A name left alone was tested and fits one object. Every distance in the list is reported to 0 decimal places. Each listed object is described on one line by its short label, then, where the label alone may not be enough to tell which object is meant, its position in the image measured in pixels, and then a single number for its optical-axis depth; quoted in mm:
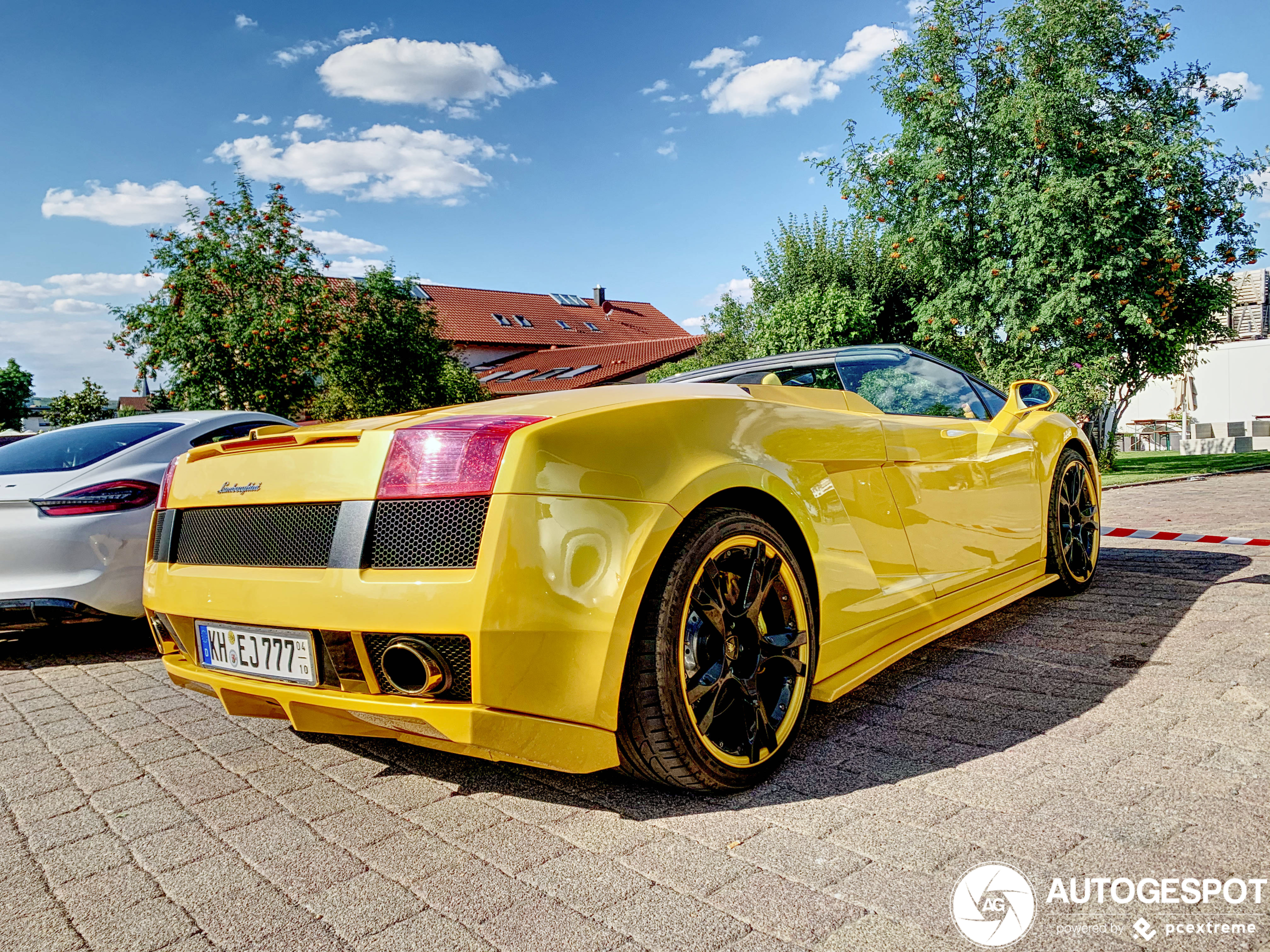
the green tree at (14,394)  82438
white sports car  4105
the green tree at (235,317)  18016
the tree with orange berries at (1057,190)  15734
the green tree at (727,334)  25328
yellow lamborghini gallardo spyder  1979
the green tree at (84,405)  45500
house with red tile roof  38625
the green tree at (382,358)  26172
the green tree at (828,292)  20531
